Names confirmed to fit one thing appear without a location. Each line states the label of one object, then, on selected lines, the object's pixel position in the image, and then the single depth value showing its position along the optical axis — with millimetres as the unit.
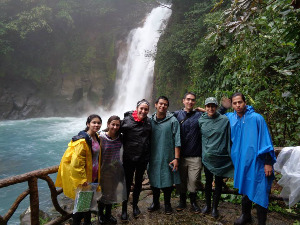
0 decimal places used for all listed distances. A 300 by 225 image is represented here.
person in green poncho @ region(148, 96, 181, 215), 2854
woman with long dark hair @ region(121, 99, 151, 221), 2752
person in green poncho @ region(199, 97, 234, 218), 2738
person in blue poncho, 2348
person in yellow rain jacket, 2348
